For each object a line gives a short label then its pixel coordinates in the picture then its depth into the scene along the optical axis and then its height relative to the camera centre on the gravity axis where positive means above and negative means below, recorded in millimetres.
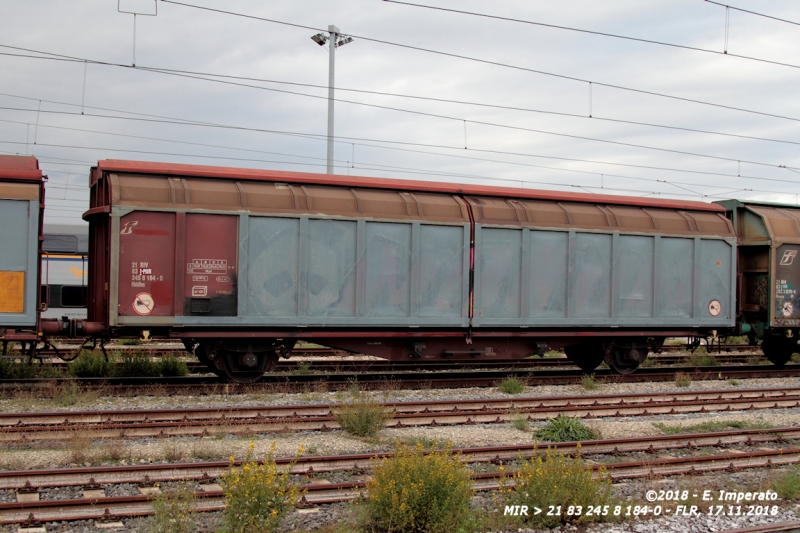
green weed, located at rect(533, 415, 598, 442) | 9102 -1964
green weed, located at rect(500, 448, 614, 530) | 6074 -1850
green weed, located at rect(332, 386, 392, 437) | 8953 -1812
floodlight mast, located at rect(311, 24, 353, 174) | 21133 +7621
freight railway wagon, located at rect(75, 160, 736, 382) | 11430 +264
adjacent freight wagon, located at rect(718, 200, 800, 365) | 15672 +412
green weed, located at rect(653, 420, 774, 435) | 9922 -2042
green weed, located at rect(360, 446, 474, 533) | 5637 -1796
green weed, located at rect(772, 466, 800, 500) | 6902 -2003
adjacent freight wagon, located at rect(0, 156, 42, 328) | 10734 +410
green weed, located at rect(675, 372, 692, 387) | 14125 -1922
